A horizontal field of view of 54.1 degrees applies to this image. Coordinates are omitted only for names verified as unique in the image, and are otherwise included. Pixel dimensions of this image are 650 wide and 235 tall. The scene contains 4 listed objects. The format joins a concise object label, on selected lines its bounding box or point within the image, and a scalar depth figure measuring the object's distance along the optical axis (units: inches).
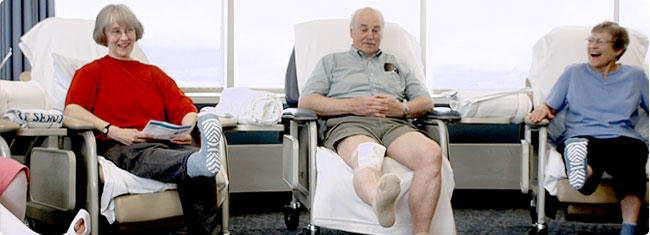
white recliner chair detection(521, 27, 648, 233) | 92.1
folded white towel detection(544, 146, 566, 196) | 94.0
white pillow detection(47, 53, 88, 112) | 93.8
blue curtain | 120.3
